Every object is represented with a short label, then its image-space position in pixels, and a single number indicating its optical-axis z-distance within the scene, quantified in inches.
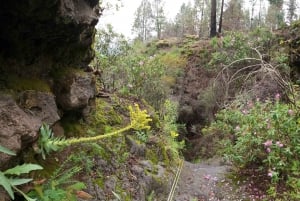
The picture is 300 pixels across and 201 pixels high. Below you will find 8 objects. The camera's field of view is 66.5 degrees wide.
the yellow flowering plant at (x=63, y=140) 56.9
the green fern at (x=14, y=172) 46.2
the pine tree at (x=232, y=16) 629.2
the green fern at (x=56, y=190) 62.9
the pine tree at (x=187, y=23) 840.0
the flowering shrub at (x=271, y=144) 132.1
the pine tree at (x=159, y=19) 872.1
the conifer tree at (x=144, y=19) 1032.6
